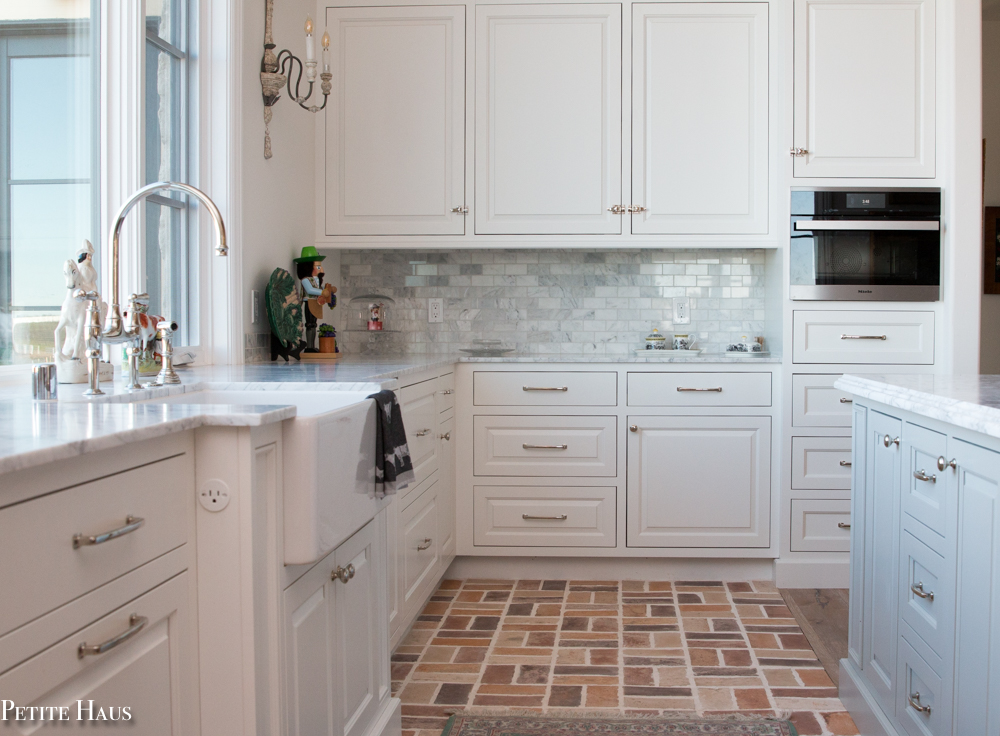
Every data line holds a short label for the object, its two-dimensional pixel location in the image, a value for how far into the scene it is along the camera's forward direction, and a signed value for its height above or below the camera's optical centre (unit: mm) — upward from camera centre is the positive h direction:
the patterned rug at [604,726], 2135 -1012
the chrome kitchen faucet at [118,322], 1659 +38
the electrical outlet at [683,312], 3939 +129
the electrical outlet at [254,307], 2921 +116
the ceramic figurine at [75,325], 1793 +33
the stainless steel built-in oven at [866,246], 3373 +383
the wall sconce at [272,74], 2877 +952
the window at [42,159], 1895 +442
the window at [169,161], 2477 +551
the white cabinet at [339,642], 1492 -615
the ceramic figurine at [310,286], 3256 +213
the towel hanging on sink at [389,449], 1809 -244
